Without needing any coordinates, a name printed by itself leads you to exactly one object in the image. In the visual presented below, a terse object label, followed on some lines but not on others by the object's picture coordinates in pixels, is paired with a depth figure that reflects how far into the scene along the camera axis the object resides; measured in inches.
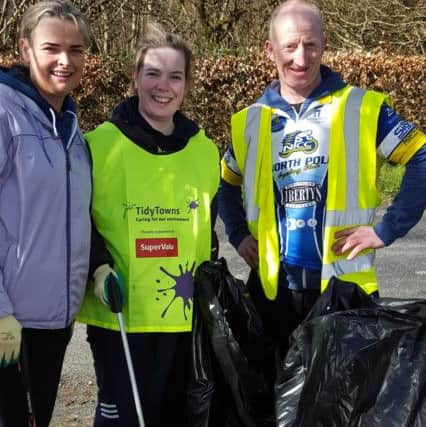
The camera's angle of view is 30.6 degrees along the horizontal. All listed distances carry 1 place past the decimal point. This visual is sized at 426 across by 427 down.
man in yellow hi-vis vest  121.5
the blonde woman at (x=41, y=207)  104.3
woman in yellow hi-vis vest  119.2
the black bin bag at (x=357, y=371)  95.3
